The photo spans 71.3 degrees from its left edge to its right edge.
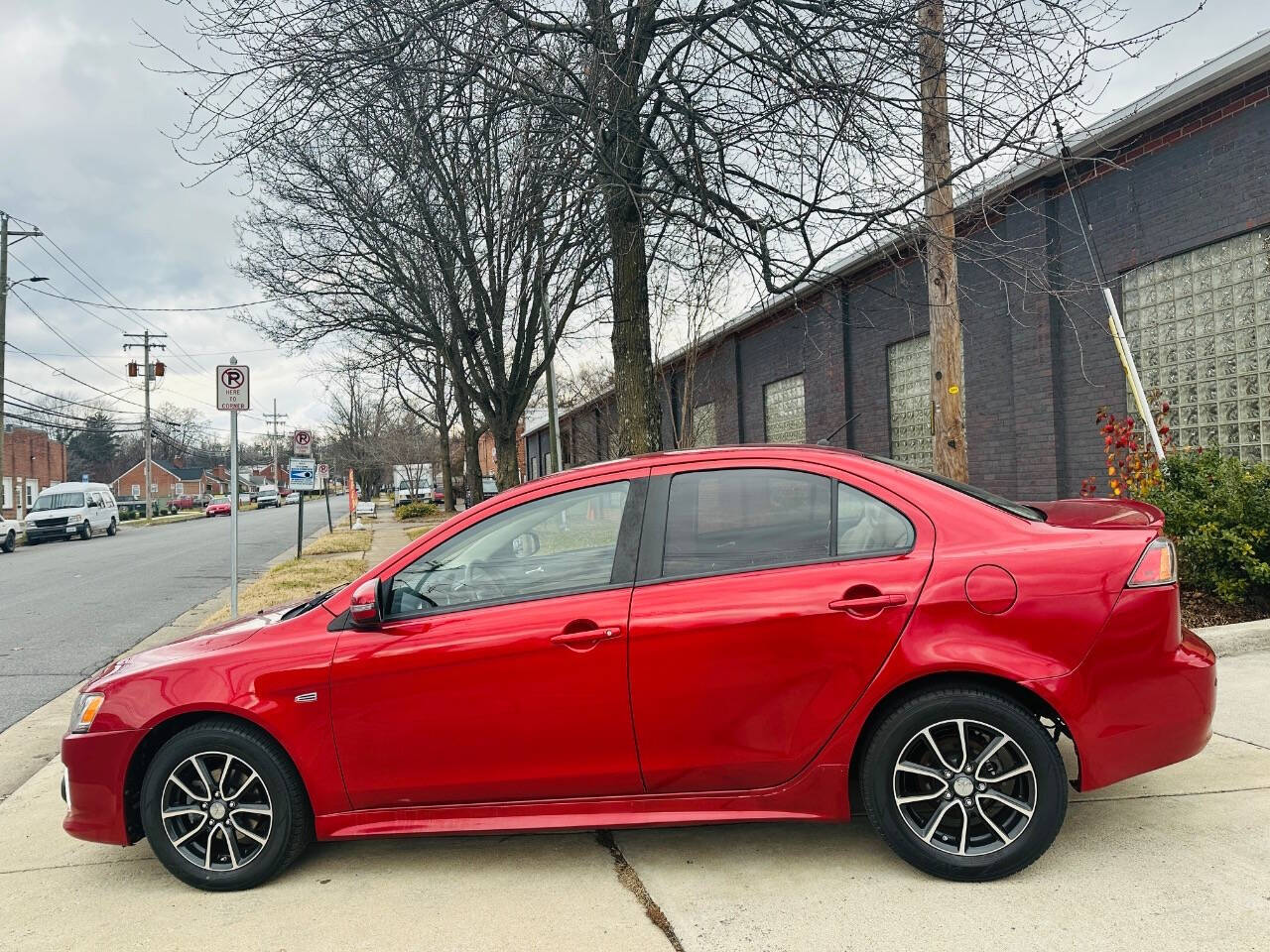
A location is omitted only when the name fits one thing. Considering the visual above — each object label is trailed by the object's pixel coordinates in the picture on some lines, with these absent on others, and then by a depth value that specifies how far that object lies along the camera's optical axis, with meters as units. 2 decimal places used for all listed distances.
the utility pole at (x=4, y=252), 32.88
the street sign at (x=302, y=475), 21.03
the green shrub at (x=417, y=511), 39.06
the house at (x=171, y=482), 101.38
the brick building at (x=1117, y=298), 8.49
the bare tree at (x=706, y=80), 6.04
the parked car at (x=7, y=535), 27.55
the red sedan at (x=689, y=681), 3.30
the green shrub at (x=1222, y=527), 6.58
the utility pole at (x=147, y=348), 53.64
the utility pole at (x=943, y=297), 6.75
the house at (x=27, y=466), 54.62
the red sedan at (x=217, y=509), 61.53
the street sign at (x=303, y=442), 22.31
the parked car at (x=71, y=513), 31.48
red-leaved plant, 7.67
